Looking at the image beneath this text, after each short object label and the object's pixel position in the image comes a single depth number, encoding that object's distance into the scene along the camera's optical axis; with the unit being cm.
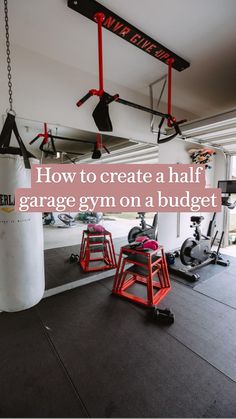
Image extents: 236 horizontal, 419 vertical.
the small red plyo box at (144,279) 257
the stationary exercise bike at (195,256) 344
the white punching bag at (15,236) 135
